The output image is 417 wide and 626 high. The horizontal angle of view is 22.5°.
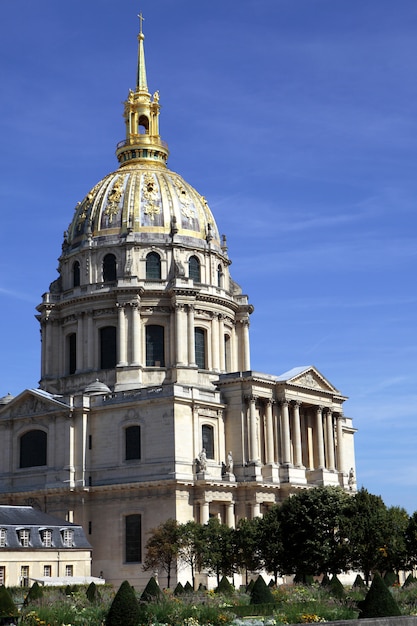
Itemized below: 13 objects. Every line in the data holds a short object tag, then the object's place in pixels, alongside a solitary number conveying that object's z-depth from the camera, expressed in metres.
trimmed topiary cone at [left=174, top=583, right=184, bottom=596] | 49.67
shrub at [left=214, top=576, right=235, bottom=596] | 50.31
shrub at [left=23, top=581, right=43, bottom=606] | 43.62
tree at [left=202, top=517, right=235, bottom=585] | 65.44
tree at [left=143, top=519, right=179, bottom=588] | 67.14
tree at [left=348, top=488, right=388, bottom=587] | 60.38
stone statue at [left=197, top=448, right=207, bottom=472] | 75.56
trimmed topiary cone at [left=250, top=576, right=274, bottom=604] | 42.97
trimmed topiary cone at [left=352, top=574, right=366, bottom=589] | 53.12
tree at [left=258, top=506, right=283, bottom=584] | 62.75
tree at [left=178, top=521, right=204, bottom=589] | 66.38
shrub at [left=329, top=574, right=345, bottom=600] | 44.80
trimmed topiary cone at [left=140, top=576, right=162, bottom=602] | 40.88
